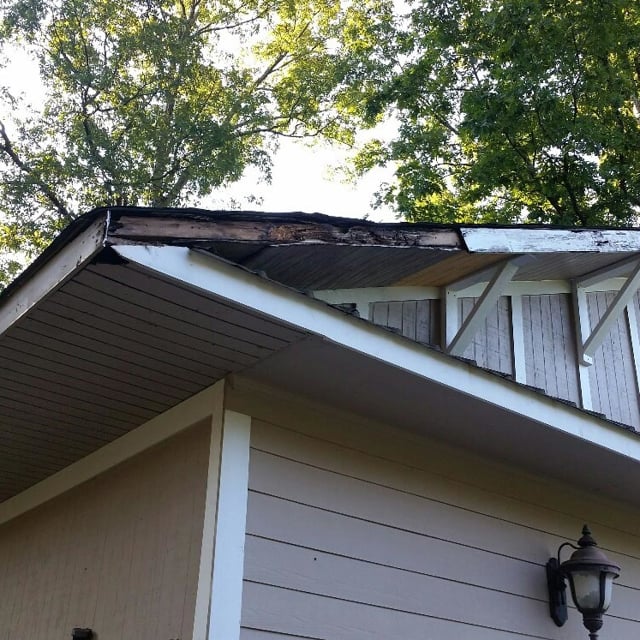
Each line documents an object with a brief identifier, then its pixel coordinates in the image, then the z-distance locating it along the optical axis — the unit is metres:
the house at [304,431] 2.90
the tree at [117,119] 12.91
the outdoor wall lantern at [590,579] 3.95
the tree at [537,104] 11.06
